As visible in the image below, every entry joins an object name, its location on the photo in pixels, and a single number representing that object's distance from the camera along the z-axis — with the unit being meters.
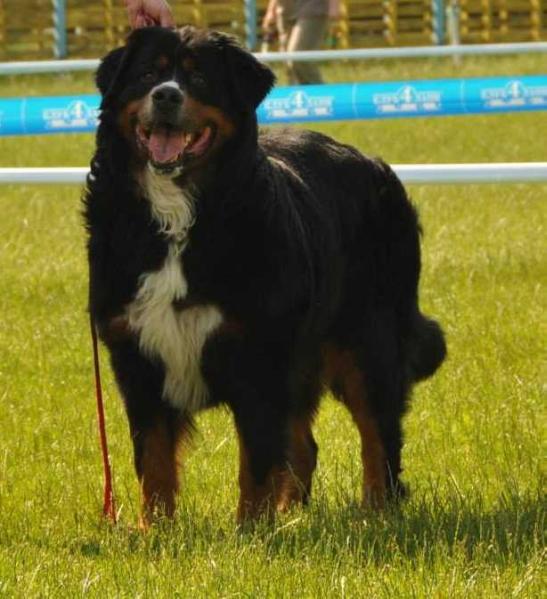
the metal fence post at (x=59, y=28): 35.06
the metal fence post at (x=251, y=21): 33.75
